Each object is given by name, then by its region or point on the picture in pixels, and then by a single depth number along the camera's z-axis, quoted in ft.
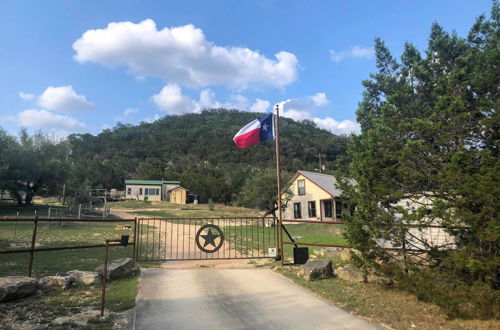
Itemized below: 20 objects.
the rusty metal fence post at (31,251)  20.88
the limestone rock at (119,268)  23.45
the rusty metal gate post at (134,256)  26.92
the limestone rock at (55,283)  20.36
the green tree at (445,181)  15.53
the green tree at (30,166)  97.81
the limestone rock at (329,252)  40.33
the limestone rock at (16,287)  17.56
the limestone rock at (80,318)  15.14
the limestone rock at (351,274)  24.12
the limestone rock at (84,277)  21.83
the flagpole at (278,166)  29.94
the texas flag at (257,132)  33.09
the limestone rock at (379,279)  22.73
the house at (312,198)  105.50
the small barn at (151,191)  196.75
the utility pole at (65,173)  115.34
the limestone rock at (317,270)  24.88
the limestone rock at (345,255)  35.07
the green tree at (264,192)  101.81
